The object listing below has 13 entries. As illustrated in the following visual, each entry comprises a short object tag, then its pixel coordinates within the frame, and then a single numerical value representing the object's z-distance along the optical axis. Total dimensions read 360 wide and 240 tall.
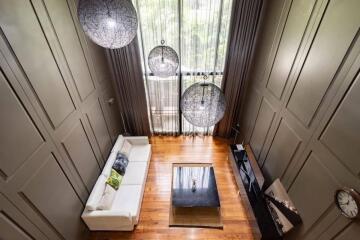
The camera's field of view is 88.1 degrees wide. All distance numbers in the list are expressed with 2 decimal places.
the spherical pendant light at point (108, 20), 1.59
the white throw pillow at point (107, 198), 2.84
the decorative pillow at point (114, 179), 3.15
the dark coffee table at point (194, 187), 3.04
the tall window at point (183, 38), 3.20
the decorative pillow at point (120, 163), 3.41
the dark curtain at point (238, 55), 3.11
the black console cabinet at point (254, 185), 2.58
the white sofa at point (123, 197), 2.71
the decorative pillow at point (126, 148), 3.83
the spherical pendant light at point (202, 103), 2.10
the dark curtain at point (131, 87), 3.52
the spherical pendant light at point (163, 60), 2.89
